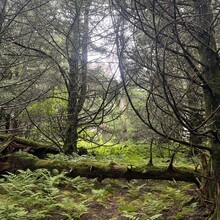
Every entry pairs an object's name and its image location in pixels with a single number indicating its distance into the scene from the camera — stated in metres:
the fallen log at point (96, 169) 5.13
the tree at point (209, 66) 3.48
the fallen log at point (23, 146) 5.97
